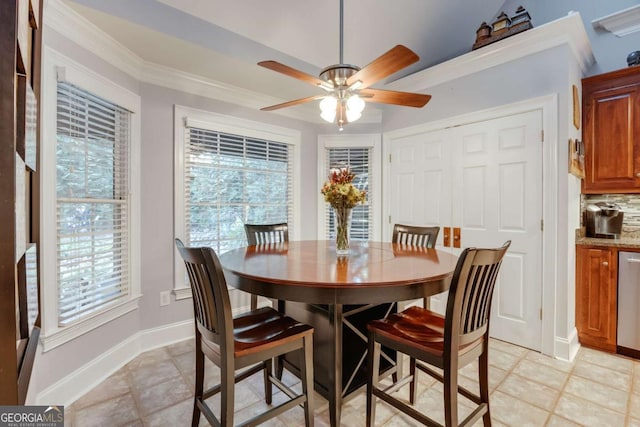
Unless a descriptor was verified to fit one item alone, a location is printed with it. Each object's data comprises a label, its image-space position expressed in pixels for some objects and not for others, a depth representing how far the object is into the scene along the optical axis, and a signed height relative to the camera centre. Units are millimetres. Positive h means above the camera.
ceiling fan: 1598 +796
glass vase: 2029 -127
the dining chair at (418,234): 2521 -199
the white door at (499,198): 2586 +140
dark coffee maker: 2746 -85
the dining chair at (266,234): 2747 -207
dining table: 1390 -349
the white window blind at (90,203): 1918 +68
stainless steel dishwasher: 2379 -743
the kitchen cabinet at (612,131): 2629 +736
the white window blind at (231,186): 2881 +285
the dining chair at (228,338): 1287 -612
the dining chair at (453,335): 1283 -616
